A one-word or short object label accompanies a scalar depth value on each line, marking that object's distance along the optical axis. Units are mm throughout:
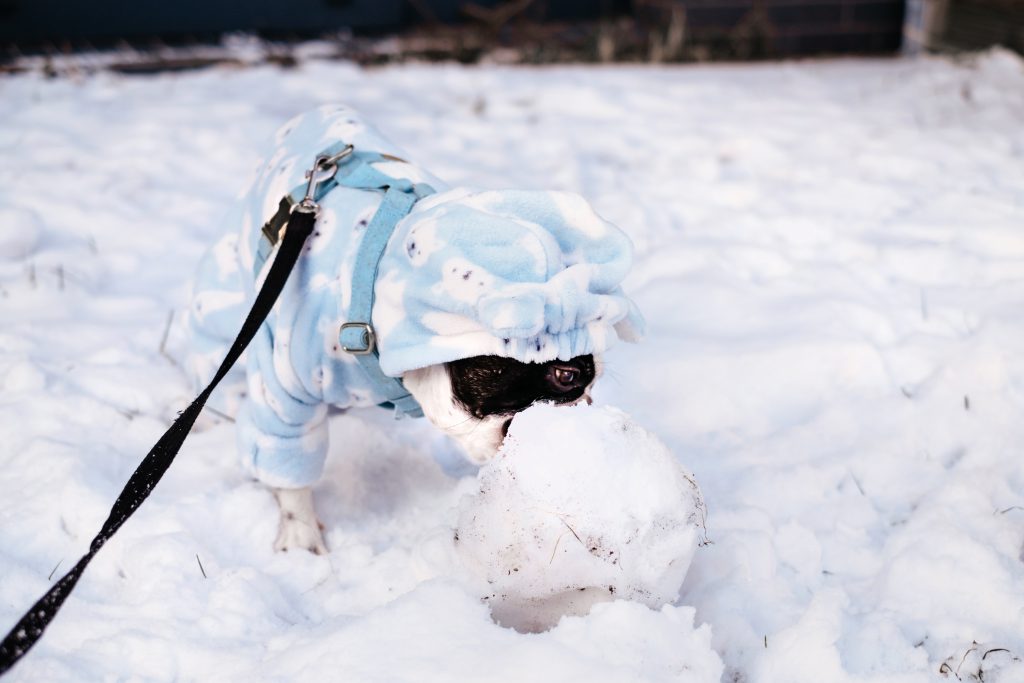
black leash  1109
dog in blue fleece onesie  1346
